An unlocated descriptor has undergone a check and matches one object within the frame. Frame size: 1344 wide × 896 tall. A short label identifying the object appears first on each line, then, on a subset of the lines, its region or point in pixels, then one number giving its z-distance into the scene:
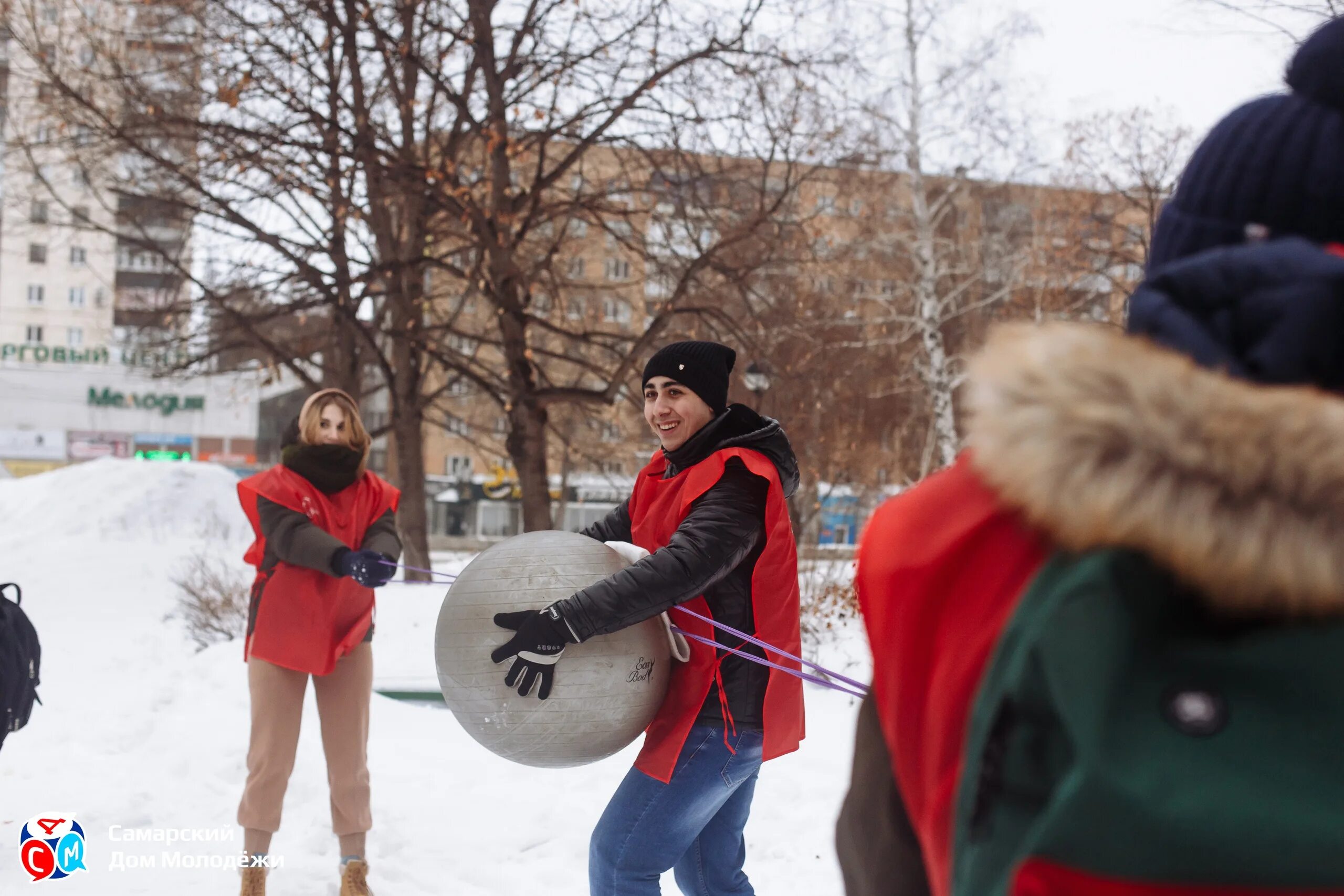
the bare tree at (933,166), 20.58
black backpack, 4.19
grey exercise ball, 2.81
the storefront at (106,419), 48.41
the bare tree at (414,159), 12.09
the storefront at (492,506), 42.59
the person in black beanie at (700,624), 2.73
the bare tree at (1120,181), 20.42
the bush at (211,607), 10.41
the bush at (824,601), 9.79
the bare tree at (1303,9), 9.59
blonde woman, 4.19
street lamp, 13.58
